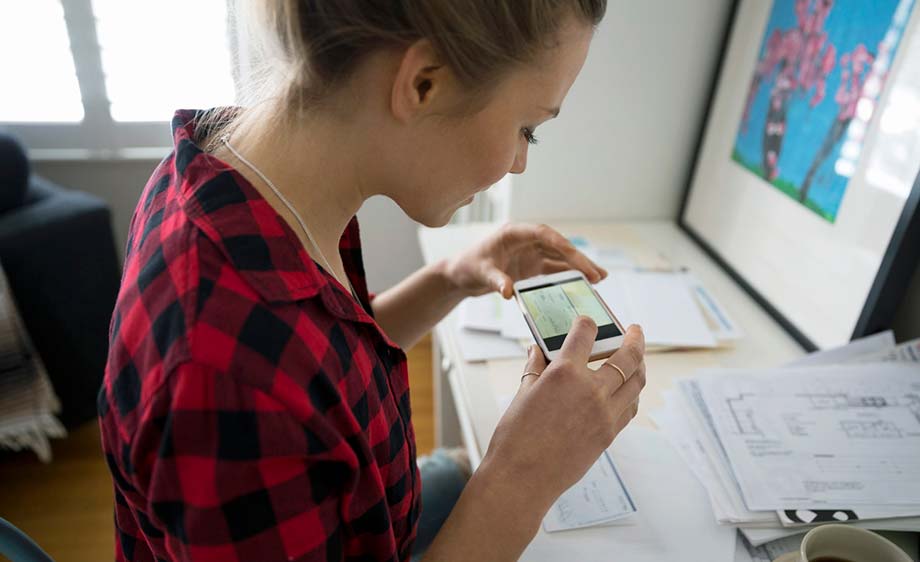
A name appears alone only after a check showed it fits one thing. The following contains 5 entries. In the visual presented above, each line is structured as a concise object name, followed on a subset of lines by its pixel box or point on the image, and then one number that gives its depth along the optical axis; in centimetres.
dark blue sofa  138
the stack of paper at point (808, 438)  65
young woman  43
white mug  55
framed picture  79
